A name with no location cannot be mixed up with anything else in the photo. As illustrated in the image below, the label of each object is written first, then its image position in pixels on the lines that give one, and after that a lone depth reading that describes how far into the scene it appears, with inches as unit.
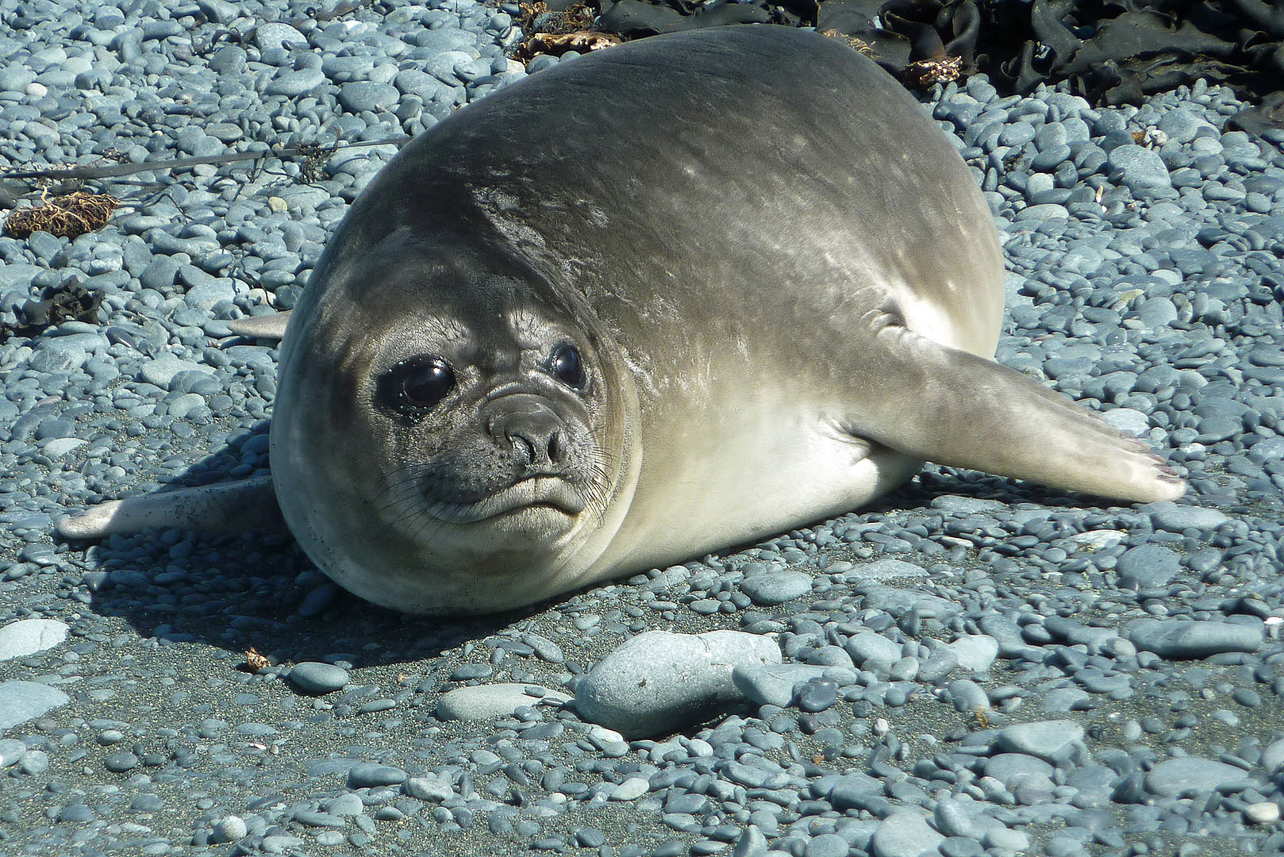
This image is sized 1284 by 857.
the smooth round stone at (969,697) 200.8
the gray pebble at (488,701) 230.1
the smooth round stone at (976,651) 215.2
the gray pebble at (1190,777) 169.8
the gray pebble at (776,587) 259.0
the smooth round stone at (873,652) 219.0
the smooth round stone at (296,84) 611.5
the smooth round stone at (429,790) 196.4
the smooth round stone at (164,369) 419.2
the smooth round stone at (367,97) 593.6
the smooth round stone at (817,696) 207.3
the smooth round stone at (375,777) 202.1
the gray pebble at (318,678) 249.8
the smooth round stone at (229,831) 188.2
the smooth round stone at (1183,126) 530.0
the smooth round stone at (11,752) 217.6
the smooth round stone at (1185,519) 262.2
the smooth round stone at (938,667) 211.9
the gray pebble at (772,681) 211.8
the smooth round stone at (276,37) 657.6
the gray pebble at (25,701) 235.5
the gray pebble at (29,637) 269.6
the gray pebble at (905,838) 164.6
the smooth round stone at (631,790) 193.0
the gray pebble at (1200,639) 206.5
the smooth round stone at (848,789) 179.2
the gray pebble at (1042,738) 183.5
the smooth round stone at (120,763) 218.4
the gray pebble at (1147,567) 243.8
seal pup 241.1
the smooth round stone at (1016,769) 177.6
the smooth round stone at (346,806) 193.0
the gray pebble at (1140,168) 503.2
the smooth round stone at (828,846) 166.6
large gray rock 219.5
